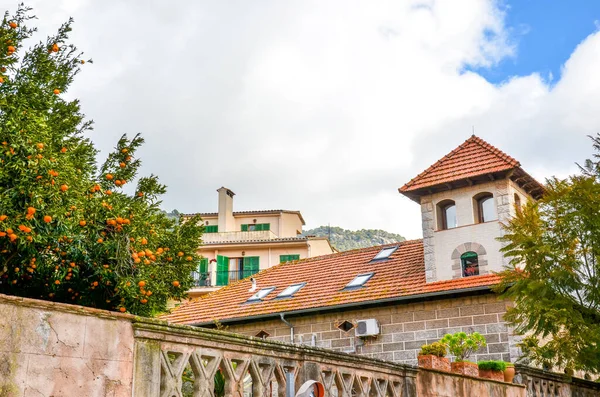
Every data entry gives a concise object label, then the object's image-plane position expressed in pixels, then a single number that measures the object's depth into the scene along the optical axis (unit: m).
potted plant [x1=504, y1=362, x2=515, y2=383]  12.45
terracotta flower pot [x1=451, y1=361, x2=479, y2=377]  11.30
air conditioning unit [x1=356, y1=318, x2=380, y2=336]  19.59
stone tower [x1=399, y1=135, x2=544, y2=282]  20.27
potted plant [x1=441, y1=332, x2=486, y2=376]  13.58
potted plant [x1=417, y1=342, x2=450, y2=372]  10.54
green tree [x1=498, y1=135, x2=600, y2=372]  14.00
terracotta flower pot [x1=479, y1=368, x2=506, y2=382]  12.14
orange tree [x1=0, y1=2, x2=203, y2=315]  8.70
